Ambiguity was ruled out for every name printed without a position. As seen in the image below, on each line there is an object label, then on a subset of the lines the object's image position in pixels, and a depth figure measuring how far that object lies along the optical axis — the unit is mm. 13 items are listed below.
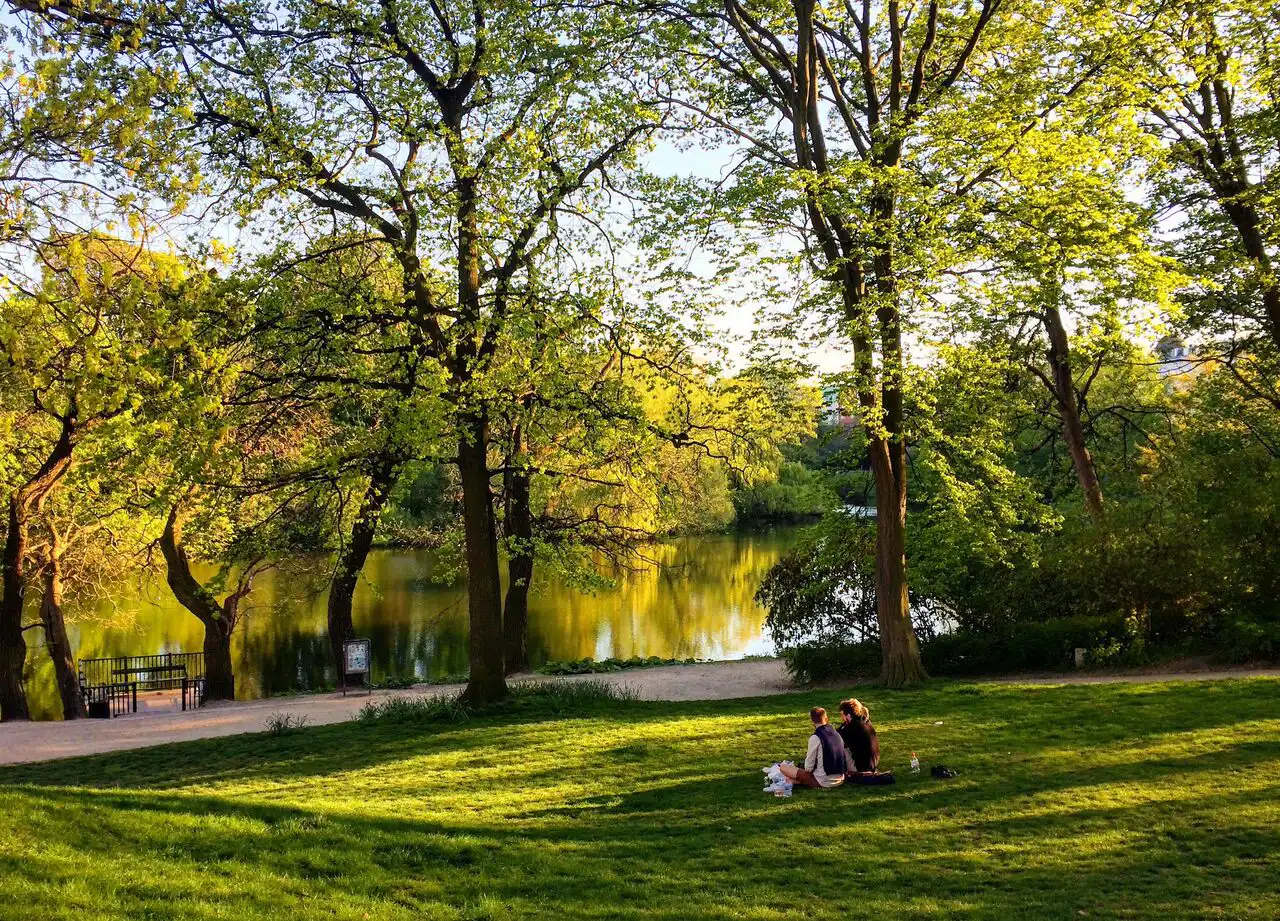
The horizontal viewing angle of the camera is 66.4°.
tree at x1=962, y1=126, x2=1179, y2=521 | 13500
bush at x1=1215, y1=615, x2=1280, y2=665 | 14719
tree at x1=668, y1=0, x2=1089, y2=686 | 13672
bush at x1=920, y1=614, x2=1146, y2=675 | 15844
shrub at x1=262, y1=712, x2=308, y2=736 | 13469
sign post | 18141
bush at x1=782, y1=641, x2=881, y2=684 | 16984
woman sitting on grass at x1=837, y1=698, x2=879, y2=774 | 9758
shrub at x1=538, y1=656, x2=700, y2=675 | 20125
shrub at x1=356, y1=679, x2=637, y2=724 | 14008
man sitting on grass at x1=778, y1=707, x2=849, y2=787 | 9516
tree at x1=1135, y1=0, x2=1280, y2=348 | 15828
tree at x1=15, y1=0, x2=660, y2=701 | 13219
